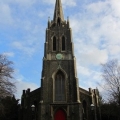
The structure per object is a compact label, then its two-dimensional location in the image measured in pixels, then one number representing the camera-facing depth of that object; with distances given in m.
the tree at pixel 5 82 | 23.97
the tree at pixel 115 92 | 29.77
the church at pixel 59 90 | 36.31
